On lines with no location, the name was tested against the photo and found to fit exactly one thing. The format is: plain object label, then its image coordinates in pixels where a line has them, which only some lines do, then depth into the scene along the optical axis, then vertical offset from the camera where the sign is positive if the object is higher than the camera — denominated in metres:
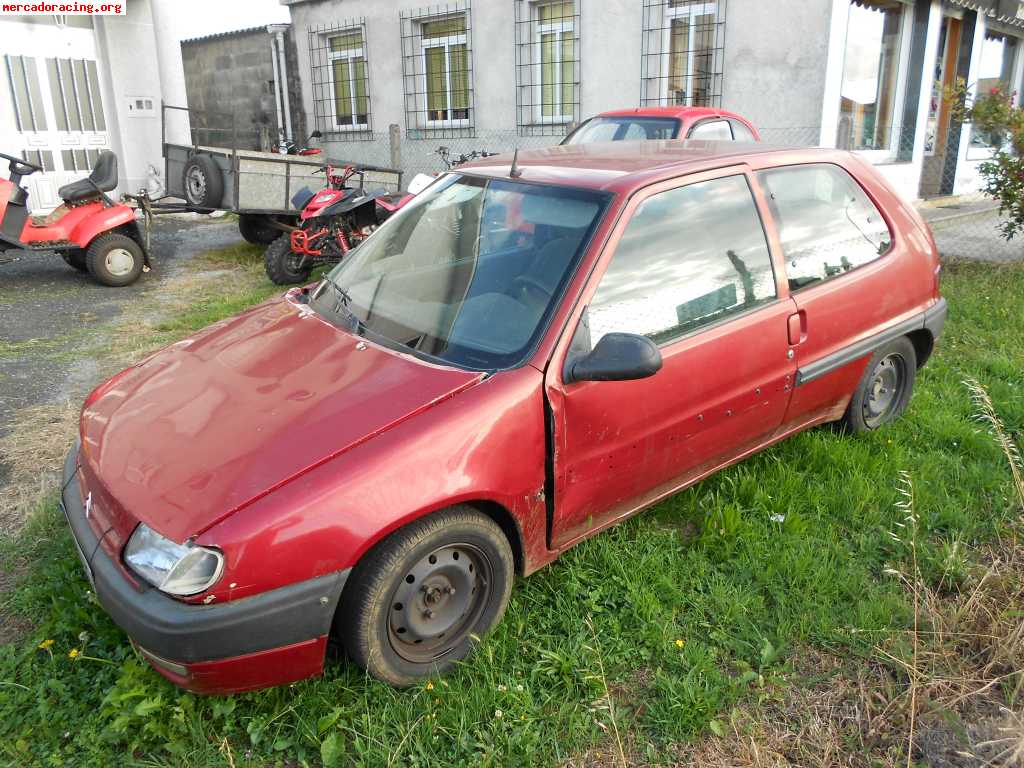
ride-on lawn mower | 7.41 -0.81
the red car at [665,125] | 7.50 +0.03
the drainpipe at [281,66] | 14.40 +1.25
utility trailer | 8.37 -0.45
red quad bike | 7.50 -0.88
